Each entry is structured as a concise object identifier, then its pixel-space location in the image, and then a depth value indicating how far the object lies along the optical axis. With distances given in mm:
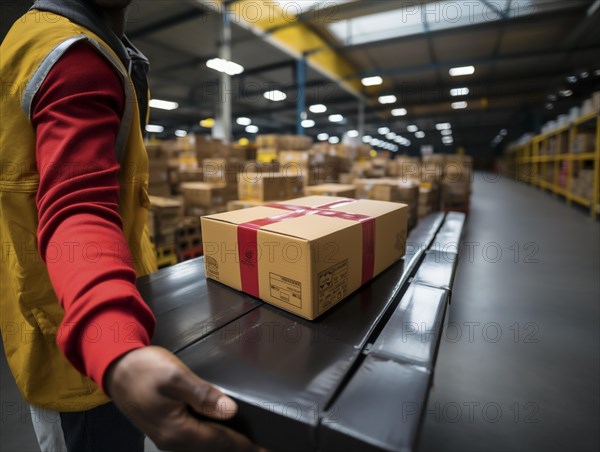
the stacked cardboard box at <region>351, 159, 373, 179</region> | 7314
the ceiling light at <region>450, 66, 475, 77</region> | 9927
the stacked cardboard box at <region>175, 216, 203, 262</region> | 4258
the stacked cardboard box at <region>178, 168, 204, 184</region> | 5660
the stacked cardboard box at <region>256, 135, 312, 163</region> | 7613
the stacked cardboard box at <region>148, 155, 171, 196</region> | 4711
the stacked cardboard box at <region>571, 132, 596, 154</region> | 6797
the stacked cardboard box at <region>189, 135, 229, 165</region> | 6434
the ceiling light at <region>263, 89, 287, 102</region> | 8005
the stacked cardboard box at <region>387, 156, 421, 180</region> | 6434
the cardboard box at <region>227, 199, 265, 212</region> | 3615
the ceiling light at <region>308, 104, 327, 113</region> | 9485
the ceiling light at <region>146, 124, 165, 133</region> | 18791
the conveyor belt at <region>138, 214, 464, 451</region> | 526
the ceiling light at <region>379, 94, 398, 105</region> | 11648
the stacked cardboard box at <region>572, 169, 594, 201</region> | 6487
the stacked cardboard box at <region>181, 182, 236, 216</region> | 4590
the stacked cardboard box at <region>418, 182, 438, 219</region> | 4902
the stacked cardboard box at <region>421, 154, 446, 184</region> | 6093
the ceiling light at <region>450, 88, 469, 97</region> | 13312
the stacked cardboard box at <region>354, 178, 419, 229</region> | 3455
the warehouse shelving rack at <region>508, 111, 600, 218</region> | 6203
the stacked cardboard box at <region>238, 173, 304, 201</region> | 3793
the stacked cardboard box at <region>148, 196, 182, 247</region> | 3811
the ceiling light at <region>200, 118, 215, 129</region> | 13025
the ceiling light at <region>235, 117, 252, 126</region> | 18141
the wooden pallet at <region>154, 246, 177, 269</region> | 3975
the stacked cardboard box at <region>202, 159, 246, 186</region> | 5066
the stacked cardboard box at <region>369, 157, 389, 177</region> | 7976
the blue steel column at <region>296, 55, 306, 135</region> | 9141
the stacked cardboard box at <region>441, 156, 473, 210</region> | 6867
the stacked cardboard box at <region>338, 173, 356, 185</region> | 6766
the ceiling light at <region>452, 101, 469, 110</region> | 16297
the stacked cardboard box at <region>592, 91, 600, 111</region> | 5852
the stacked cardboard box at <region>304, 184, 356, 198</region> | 3212
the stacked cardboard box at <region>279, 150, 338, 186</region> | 5926
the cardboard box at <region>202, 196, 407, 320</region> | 838
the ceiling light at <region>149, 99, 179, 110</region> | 9002
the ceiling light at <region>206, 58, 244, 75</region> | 5557
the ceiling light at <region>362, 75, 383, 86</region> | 9359
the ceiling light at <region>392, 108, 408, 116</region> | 16961
